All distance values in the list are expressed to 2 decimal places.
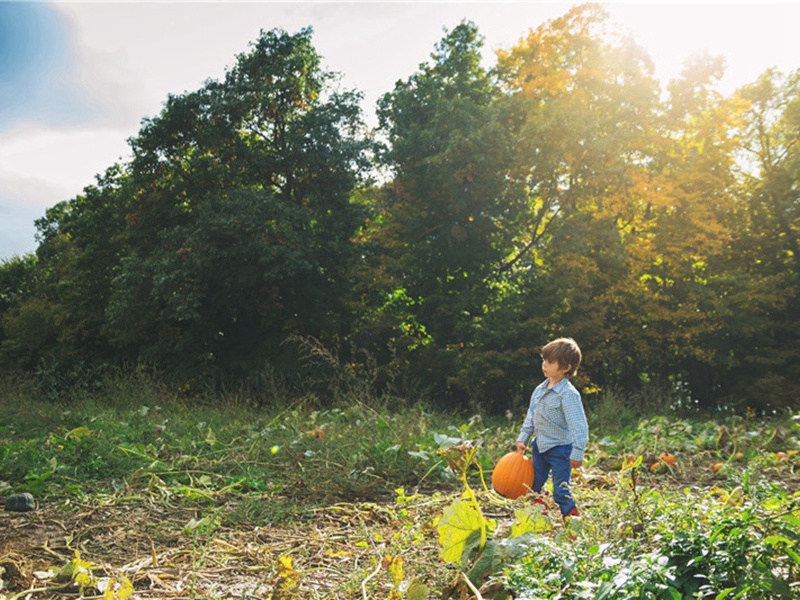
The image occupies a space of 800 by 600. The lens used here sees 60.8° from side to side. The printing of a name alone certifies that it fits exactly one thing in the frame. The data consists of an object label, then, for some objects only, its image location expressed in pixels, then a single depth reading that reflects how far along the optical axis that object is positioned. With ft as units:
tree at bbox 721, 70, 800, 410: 43.75
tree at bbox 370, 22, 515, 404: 45.83
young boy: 13.23
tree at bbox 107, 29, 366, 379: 46.50
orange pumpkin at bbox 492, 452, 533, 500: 13.44
